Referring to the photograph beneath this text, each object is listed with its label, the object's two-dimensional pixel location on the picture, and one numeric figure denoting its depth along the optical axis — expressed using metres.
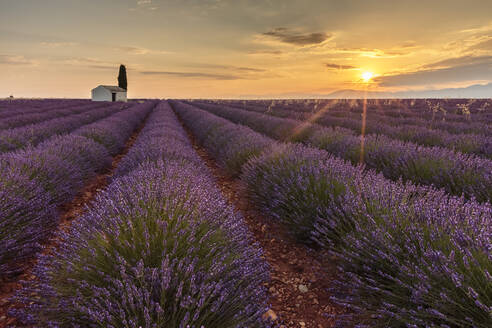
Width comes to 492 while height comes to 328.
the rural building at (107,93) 44.56
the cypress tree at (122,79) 51.50
